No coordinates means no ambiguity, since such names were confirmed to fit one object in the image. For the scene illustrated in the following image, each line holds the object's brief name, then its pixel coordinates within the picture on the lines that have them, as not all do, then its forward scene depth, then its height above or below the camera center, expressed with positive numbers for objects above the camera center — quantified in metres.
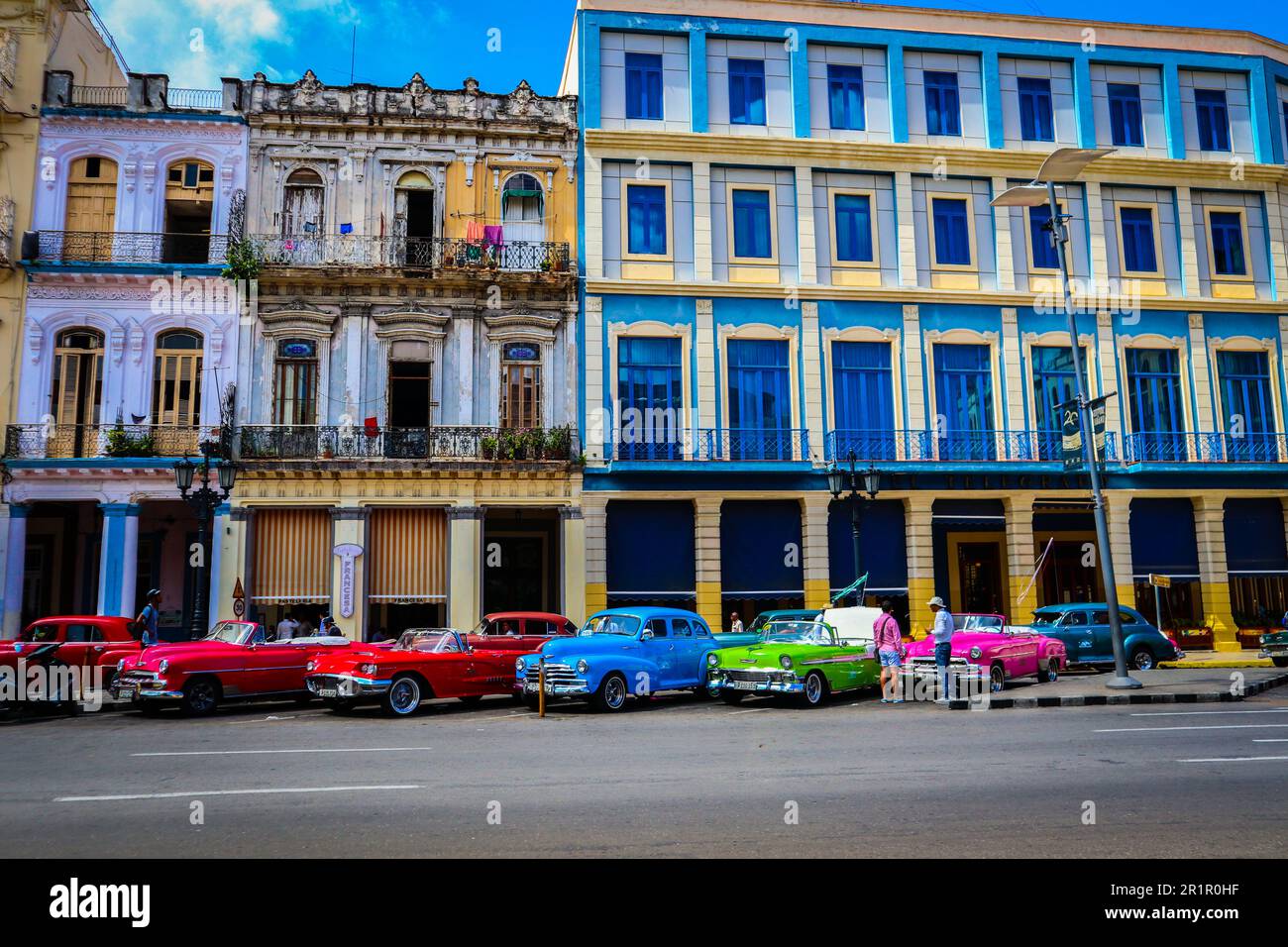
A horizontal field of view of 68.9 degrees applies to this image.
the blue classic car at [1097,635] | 20.48 -1.25
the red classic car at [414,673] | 14.37 -1.31
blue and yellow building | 24.70 +7.51
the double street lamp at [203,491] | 17.85 +1.95
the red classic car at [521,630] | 17.08 -0.79
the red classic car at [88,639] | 16.11 -0.77
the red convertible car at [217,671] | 14.38 -1.23
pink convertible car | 16.59 -1.34
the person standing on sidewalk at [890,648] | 15.44 -1.09
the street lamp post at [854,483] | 19.59 +2.07
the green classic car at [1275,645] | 20.59 -1.53
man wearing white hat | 14.95 -0.90
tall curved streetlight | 16.16 +6.14
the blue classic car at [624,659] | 14.62 -1.17
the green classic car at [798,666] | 14.70 -1.32
